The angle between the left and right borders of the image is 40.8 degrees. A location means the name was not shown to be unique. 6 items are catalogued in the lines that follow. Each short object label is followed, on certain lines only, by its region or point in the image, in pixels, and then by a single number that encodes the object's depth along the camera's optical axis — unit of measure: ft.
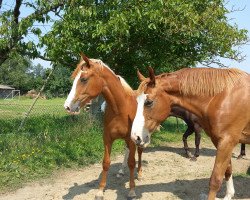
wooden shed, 212.23
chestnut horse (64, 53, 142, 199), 14.92
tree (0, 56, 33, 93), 247.50
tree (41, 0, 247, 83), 26.37
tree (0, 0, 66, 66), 22.30
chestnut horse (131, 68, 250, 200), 13.33
